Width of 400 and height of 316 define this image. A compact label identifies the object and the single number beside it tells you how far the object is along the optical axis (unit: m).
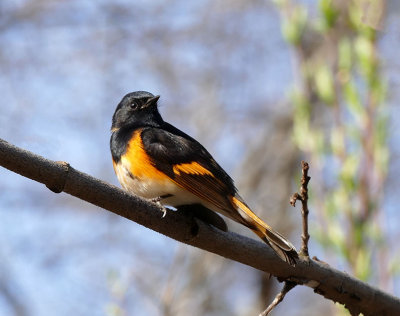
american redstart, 6.61
